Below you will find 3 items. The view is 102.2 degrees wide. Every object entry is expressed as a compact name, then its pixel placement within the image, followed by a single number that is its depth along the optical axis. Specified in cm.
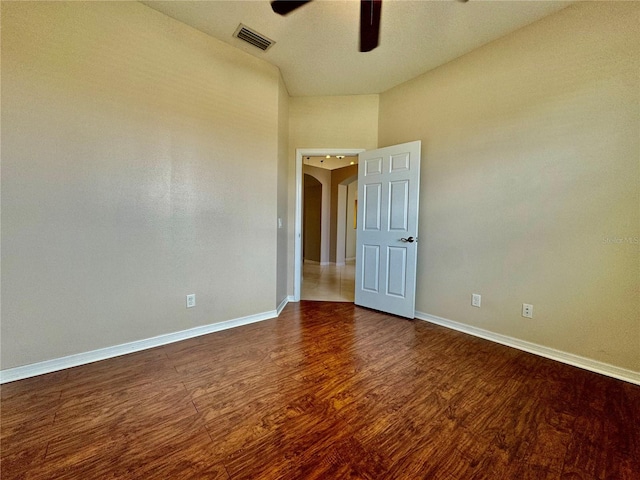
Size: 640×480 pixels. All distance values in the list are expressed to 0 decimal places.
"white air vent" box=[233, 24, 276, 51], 230
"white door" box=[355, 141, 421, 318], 295
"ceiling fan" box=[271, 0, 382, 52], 139
